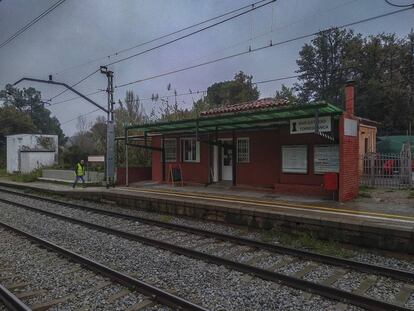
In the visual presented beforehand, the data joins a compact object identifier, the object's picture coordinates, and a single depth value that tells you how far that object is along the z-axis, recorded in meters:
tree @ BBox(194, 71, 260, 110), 55.21
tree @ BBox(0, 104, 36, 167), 53.74
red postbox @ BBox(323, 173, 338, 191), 12.21
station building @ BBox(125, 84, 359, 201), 12.59
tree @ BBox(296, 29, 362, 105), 47.44
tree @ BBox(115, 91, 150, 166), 24.64
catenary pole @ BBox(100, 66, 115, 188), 19.45
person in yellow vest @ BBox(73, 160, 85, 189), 21.34
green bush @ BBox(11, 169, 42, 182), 28.90
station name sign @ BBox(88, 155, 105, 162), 21.42
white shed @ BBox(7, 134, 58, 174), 35.12
